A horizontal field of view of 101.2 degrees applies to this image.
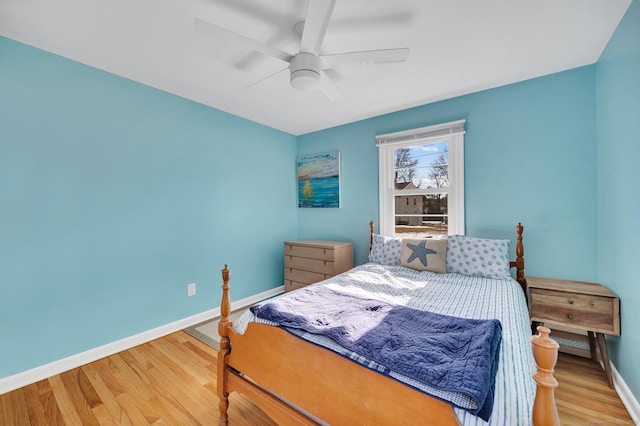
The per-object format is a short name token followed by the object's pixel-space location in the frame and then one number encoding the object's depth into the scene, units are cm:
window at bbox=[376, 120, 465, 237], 277
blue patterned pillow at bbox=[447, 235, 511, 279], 223
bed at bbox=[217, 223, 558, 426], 81
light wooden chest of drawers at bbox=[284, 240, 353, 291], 320
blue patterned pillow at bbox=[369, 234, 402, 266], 267
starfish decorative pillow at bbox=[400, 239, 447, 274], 240
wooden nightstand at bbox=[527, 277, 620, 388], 182
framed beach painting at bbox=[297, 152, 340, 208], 366
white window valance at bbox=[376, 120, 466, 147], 271
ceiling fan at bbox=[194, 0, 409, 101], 138
